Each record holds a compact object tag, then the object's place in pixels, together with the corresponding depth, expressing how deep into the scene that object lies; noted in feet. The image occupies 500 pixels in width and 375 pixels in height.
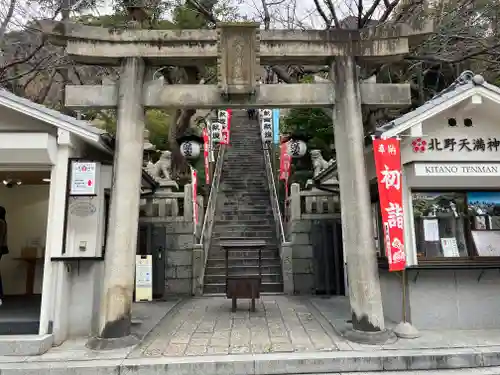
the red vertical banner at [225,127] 73.82
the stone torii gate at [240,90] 25.21
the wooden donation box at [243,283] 34.12
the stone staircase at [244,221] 46.52
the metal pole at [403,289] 26.27
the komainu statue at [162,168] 48.06
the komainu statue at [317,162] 49.37
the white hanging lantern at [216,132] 73.31
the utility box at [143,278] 35.32
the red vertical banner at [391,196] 25.02
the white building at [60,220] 24.54
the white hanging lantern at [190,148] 49.67
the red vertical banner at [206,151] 56.44
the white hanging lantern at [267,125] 72.13
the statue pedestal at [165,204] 45.52
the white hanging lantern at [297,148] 49.93
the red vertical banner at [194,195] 46.19
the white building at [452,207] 26.86
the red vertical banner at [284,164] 54.75
